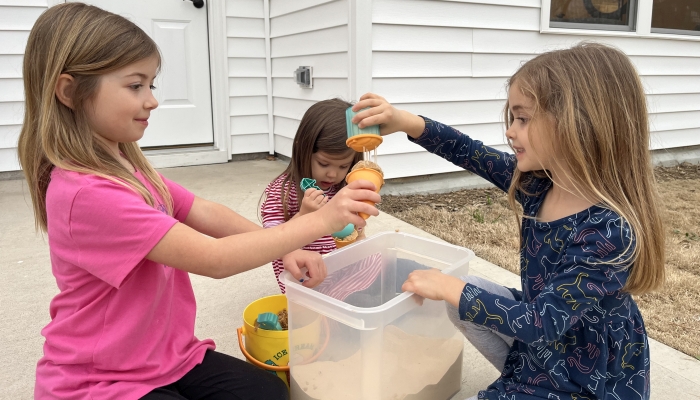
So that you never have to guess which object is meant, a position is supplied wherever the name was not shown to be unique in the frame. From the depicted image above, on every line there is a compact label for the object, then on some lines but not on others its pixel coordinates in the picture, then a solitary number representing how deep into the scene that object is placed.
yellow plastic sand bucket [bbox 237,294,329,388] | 1.66
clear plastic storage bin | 1.36
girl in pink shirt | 1.20
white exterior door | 4.58
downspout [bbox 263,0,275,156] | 5.07
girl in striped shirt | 2.05
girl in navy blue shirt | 1.25
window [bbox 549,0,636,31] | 4.59
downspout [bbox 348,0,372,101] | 3.68
